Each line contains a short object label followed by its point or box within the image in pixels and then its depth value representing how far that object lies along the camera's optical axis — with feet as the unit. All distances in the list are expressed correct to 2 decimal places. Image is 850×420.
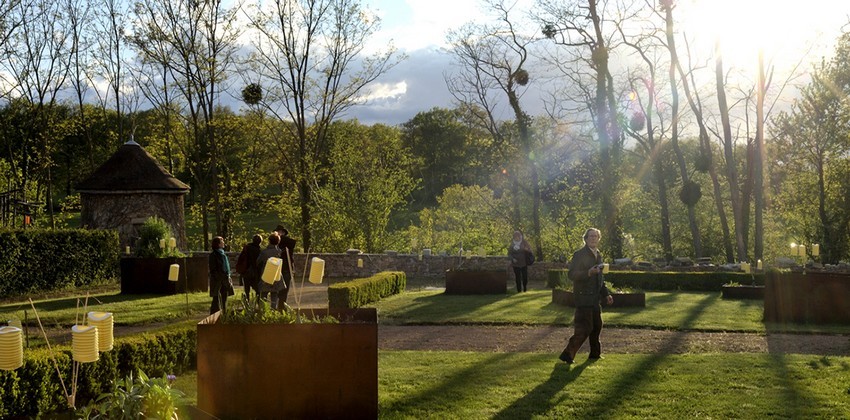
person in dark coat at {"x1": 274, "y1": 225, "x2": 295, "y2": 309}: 47.39
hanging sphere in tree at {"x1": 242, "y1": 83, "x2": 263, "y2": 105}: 108.27
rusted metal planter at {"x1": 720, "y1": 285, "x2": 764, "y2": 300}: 60.59
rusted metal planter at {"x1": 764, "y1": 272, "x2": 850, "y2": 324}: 46.91
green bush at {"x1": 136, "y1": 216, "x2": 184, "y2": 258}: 70.74
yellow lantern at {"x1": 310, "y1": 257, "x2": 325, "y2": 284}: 21.20
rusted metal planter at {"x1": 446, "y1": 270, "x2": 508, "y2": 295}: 65.72
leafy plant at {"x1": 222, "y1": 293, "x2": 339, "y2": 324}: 21.15
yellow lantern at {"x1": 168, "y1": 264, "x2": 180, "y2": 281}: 44.63
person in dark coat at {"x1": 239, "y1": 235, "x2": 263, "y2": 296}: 46.96
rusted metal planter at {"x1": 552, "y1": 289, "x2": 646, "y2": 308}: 54.85
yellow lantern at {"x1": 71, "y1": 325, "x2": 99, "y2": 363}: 13.94
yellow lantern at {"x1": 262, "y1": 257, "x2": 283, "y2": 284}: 19.22
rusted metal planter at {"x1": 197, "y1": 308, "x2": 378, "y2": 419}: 20.59
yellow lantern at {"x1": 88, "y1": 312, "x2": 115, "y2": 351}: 14.65
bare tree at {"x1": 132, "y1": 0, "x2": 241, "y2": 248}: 116.16
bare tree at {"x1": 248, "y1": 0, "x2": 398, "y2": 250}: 116.88
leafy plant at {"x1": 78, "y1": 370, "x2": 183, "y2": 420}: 13.53
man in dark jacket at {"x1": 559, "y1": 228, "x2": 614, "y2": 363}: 30.96
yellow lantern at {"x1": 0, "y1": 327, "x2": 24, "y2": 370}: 14.26
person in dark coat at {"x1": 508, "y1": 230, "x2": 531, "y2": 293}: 64.49
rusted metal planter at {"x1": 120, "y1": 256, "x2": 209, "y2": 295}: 68.69
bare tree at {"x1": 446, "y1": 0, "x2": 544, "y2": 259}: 108.37
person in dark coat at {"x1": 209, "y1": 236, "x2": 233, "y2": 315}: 46.24
